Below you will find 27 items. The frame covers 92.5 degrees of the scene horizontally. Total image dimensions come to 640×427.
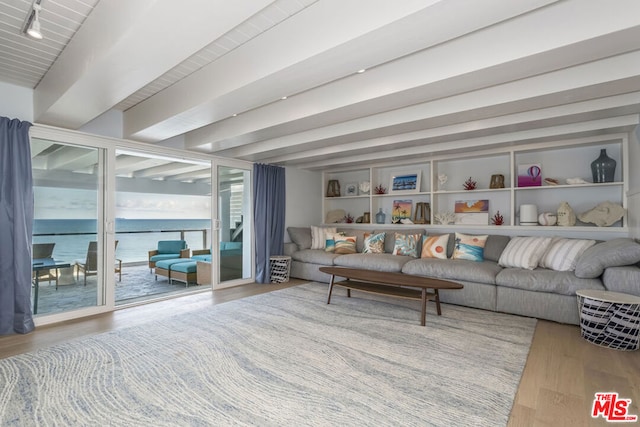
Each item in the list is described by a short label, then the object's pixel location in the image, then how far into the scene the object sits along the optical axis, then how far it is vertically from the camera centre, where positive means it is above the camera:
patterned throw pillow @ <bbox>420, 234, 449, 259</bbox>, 4.38 -0.39
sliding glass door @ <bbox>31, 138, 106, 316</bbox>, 3.24 -0.08
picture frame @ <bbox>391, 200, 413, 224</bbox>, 5.39 +0.16
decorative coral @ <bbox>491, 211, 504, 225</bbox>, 4.43 +0.02
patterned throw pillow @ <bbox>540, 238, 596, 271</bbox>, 3.31 -0.38
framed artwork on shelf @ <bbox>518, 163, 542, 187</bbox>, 4.19 +0.62
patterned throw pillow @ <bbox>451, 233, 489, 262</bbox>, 4.14 -0.38
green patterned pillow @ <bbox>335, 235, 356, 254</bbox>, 5.25 -0.42
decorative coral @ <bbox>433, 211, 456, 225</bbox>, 4.87 +0.05
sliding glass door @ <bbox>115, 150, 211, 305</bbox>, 5.12 +0.16
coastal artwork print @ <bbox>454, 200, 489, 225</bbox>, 4.66 +0.13
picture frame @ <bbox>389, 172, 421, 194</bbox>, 5.28 +0.66
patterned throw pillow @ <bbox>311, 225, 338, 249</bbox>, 5.69 -0.30
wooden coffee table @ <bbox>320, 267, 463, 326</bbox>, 3.21 -0.69
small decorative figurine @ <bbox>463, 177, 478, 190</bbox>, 4.67 +0.55
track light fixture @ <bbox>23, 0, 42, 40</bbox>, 1.69 +1.12
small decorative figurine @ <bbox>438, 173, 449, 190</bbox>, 4.98 +0.66
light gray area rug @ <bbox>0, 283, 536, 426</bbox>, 1.70 -1.07
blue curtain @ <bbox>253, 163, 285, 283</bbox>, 5.24 +0.12
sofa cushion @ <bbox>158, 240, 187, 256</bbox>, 6.38 -0.55
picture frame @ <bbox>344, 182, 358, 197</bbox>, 6.15 +0.64
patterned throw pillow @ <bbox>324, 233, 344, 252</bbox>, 5.36 -0.39
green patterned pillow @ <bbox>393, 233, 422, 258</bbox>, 4.70 -0.39
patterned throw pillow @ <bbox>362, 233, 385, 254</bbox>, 5.00 -0.39
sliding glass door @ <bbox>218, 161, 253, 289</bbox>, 4.89 -0.09
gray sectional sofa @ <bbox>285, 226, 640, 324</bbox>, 2.82 -0.62
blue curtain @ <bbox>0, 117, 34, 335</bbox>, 2.85 -0.06
